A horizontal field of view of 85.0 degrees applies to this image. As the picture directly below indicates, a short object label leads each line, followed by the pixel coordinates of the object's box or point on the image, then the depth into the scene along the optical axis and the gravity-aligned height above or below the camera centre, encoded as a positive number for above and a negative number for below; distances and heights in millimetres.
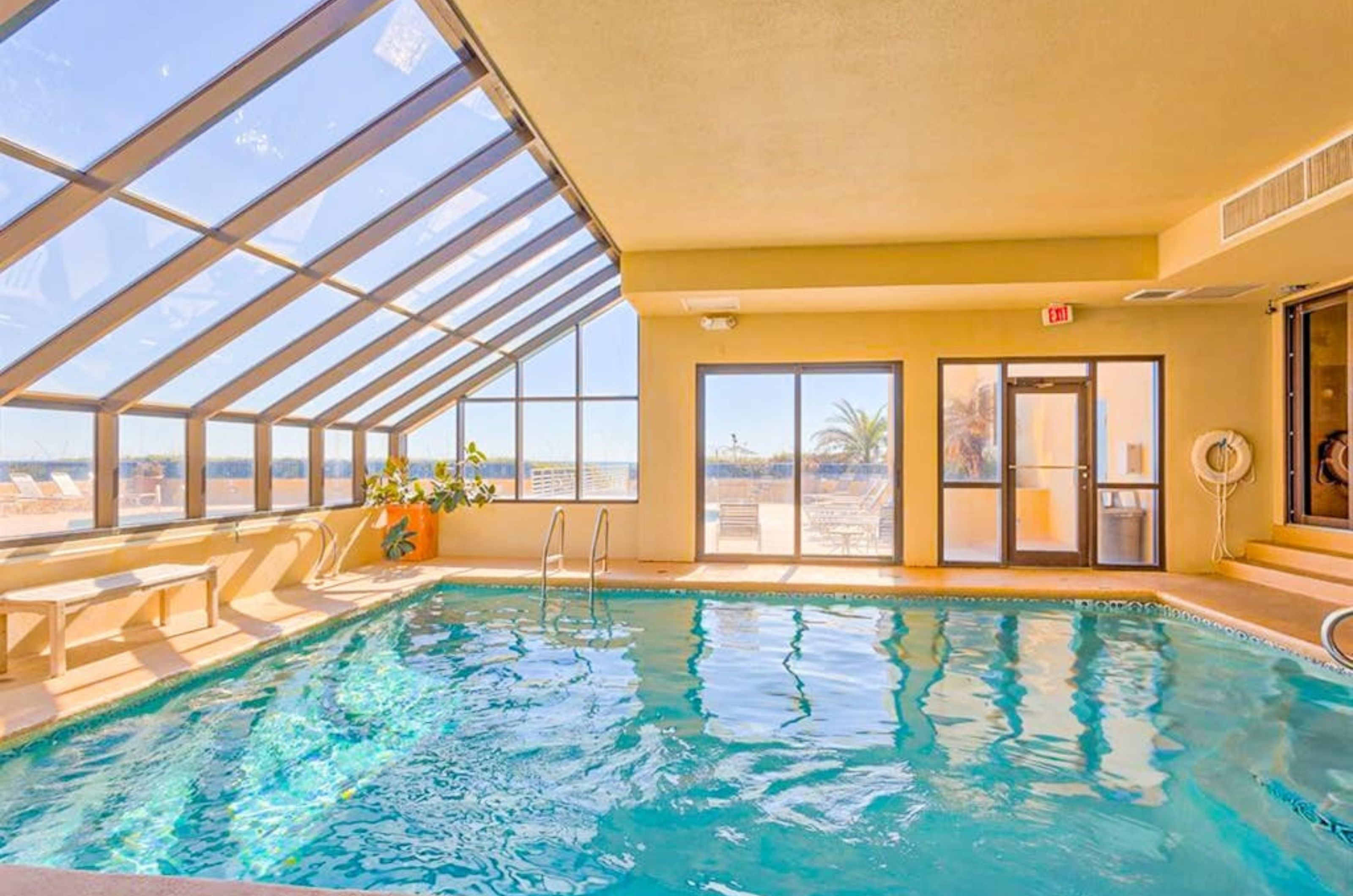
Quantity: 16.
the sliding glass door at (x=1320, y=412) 6863 +382
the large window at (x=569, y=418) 8922 +437
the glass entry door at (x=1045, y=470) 7832 -185
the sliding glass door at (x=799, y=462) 8141 -99
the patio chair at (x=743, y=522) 8344 -773
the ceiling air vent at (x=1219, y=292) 6707 +1487
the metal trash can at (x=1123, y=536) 7723 -877
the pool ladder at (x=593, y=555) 6578 -1024
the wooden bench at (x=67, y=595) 4121 -829
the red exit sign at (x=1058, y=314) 7473 +1404
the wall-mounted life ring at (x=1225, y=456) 7324 -42
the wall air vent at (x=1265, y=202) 4727 +1704
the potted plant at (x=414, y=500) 8328 -524
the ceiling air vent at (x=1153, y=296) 6918 +1493
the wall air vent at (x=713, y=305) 7383 +1530
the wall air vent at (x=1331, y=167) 4324 +1712
